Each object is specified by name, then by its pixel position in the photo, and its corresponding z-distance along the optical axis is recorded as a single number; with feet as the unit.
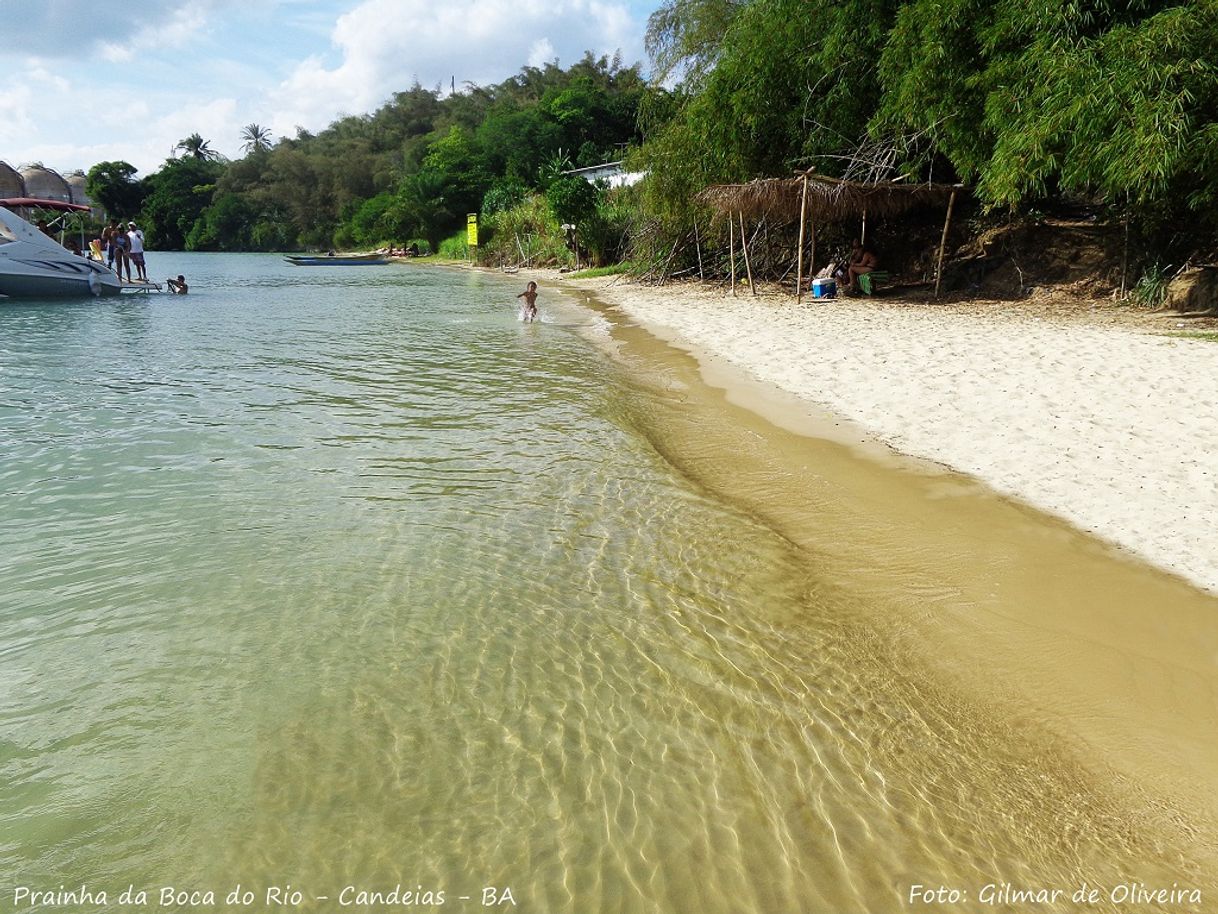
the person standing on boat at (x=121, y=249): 78.95
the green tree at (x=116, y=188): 264.31
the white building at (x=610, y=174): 134.62
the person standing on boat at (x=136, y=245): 78.84
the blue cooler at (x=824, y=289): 55.77
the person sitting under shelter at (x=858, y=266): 56.18
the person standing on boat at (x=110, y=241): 80.79
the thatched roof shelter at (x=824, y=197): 51.57
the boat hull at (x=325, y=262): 157.99
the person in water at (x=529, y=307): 54.03
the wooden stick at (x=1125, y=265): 46.09
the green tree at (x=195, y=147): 328.90
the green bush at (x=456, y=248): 174.91
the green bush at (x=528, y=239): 122.62
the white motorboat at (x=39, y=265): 60.90
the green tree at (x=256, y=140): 320.54
